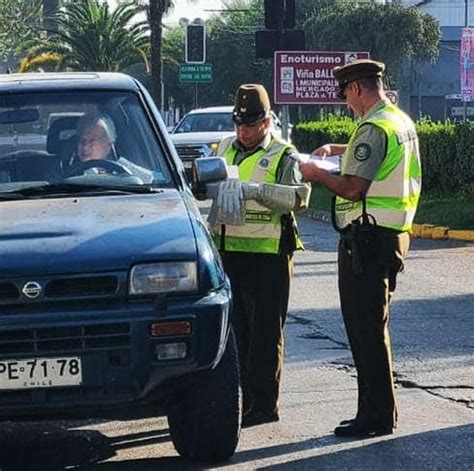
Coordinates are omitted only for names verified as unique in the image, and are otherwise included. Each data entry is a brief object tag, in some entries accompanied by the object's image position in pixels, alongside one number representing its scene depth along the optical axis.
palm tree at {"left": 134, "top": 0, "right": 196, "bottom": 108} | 41.94
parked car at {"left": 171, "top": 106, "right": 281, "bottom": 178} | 25.39
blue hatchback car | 5.84
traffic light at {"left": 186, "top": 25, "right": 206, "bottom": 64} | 39.28
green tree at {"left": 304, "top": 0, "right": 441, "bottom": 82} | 54.72
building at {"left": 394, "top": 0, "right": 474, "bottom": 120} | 75.44
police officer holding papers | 7.05
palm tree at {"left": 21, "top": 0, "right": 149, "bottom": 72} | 49.75
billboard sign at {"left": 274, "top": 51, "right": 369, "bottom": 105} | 23.17
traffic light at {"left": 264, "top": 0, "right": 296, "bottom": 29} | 21.66
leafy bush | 21.22
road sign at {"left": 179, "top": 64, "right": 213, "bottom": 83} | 42.41
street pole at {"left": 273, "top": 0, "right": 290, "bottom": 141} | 21.92
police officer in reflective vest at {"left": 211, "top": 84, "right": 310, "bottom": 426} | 7.49
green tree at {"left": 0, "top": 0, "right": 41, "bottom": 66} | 45.56
